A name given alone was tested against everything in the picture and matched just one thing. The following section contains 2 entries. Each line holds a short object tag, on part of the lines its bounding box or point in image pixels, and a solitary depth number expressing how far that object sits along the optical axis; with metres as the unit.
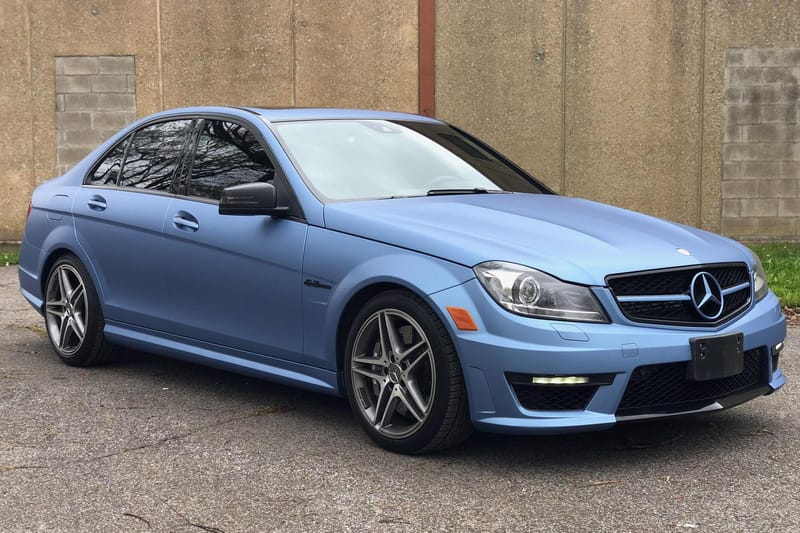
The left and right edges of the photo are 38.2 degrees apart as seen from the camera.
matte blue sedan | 4.44
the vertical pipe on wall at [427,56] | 14.13
